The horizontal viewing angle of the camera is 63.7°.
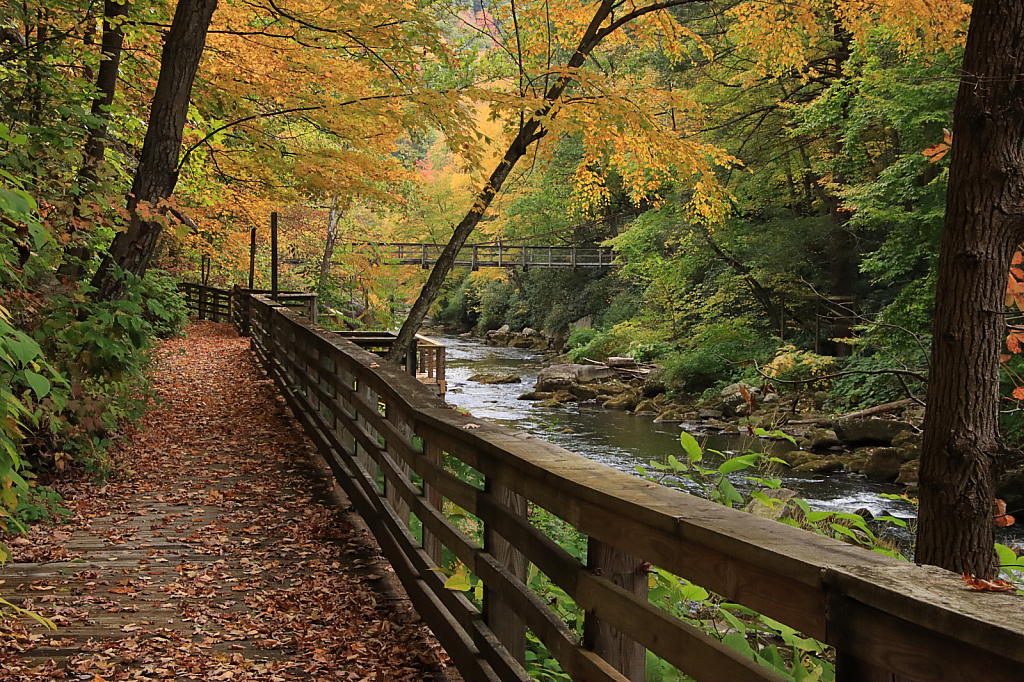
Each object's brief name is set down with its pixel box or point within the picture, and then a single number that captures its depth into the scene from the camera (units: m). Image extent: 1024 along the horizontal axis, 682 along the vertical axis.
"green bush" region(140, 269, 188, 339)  15.09
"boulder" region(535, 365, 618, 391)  22.98
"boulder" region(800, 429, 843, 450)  15.24
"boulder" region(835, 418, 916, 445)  14.87
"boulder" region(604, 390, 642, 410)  21.08
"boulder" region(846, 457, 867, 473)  13.64
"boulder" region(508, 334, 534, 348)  39.17
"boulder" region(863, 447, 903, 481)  13.22
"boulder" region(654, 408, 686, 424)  18.70
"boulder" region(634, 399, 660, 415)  20.08
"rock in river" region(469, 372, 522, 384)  25.25
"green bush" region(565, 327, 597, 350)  31.79
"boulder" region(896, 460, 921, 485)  12.75
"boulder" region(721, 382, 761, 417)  18.50
